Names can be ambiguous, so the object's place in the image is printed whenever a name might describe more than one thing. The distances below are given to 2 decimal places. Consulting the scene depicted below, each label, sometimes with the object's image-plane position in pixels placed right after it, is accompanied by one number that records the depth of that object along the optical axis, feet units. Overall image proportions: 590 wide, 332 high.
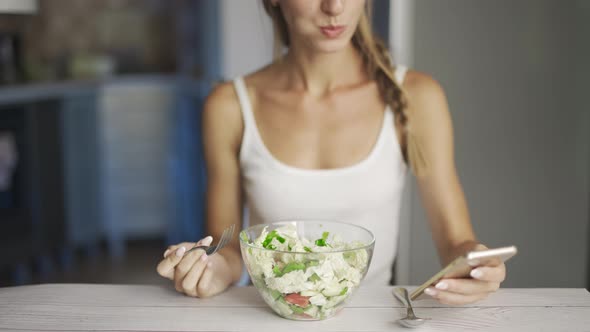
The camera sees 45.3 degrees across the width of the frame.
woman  5.12
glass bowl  3.18
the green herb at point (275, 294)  3.31
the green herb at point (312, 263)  3.15
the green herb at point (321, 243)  3.49
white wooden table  3.41
